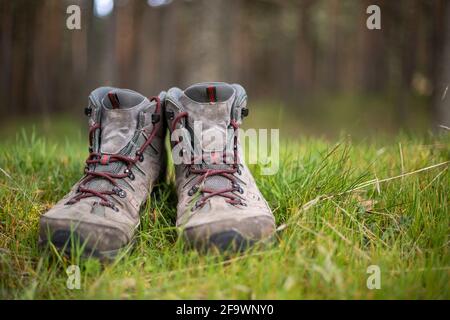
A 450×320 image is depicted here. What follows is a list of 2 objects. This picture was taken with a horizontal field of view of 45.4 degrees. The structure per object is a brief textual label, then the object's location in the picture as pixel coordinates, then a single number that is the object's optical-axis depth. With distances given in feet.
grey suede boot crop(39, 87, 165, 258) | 1.84
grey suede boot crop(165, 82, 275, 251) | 1.87
